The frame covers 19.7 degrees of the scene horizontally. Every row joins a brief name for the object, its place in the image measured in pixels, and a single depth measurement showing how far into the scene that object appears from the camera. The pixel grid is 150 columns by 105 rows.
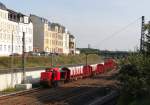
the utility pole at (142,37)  55.55
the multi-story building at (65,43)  191.82
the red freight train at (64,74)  55.38
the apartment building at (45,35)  154.88
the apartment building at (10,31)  112.00
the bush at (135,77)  33.47
